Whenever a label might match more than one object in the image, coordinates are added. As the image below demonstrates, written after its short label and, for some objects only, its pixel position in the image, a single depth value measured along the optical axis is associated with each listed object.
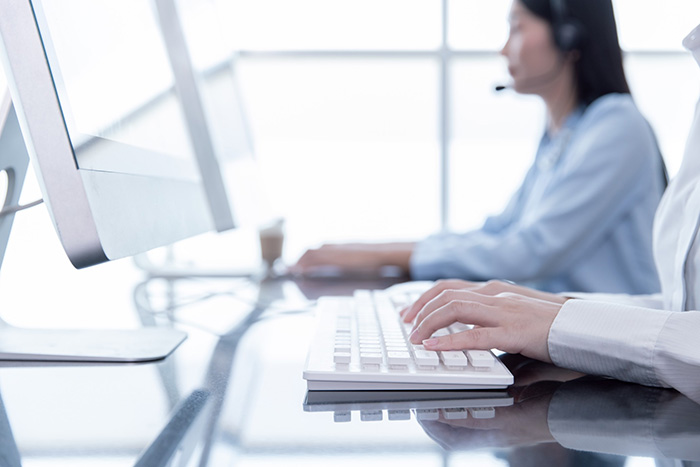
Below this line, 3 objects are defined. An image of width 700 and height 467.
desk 0.38
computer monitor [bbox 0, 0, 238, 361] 0.48
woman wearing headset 1.22
